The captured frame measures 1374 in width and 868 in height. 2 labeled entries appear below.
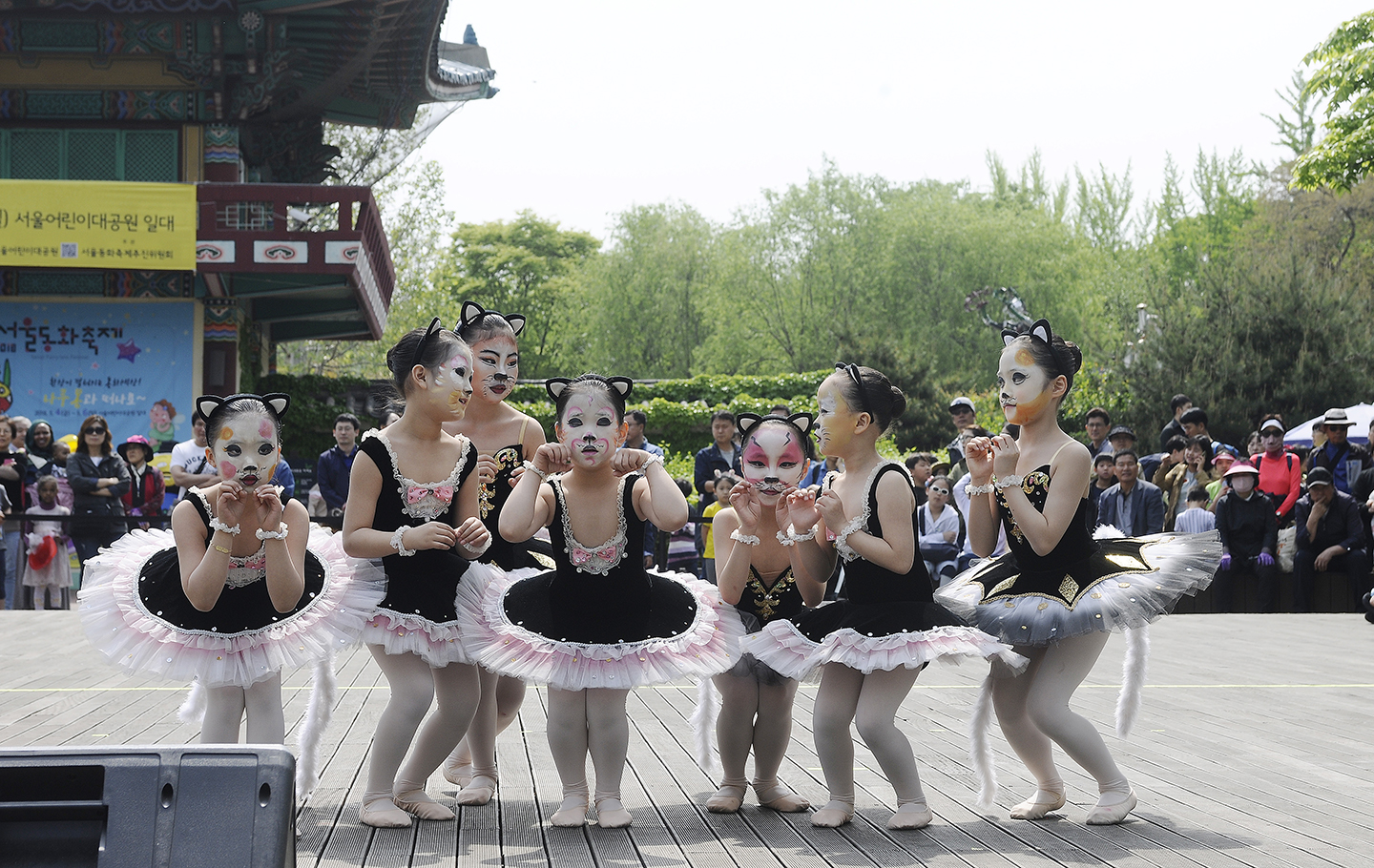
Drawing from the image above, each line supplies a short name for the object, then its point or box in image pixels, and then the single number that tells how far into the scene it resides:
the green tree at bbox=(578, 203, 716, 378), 45.53
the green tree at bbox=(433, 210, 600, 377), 48.88
